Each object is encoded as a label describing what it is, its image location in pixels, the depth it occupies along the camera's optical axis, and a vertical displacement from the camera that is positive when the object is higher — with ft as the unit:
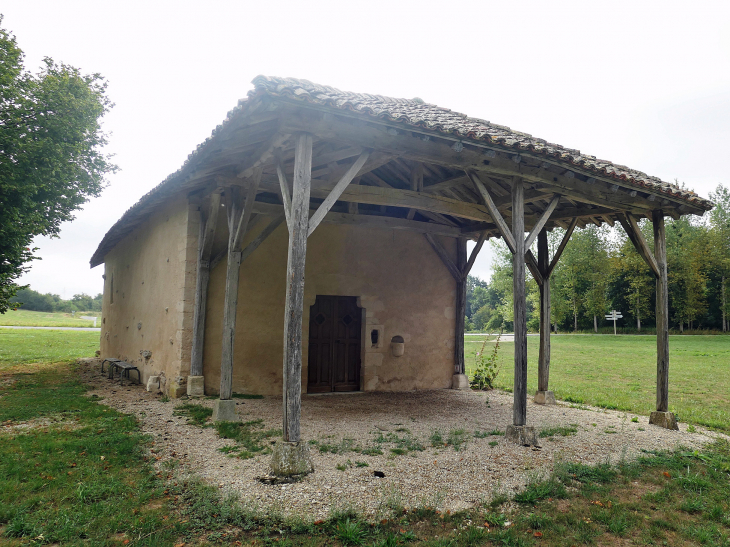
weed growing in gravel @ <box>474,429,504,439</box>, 17.06 -5.13
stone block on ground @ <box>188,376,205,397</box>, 22.62 -4.56
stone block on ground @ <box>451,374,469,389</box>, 30.30 -5.38
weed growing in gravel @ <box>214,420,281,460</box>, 14.37 -5.00
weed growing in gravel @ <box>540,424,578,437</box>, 17.69 -5.13
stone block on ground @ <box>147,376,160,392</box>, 25.23 -4.98
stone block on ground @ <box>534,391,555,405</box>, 25.07 -5.27
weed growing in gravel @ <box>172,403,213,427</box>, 18.34 -5.10
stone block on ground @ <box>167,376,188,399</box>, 22.70 -4.64
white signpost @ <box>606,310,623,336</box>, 95.44 -1.84
